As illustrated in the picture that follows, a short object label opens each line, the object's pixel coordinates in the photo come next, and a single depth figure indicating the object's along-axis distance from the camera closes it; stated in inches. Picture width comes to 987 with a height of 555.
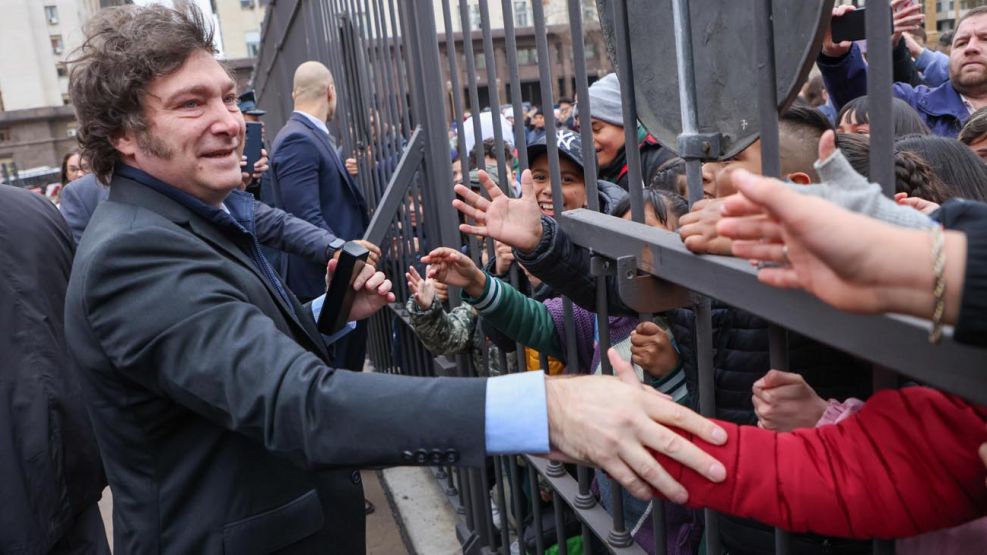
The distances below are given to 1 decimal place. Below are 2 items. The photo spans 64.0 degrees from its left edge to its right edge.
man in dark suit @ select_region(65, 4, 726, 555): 58.9
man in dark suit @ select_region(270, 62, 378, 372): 177.8
